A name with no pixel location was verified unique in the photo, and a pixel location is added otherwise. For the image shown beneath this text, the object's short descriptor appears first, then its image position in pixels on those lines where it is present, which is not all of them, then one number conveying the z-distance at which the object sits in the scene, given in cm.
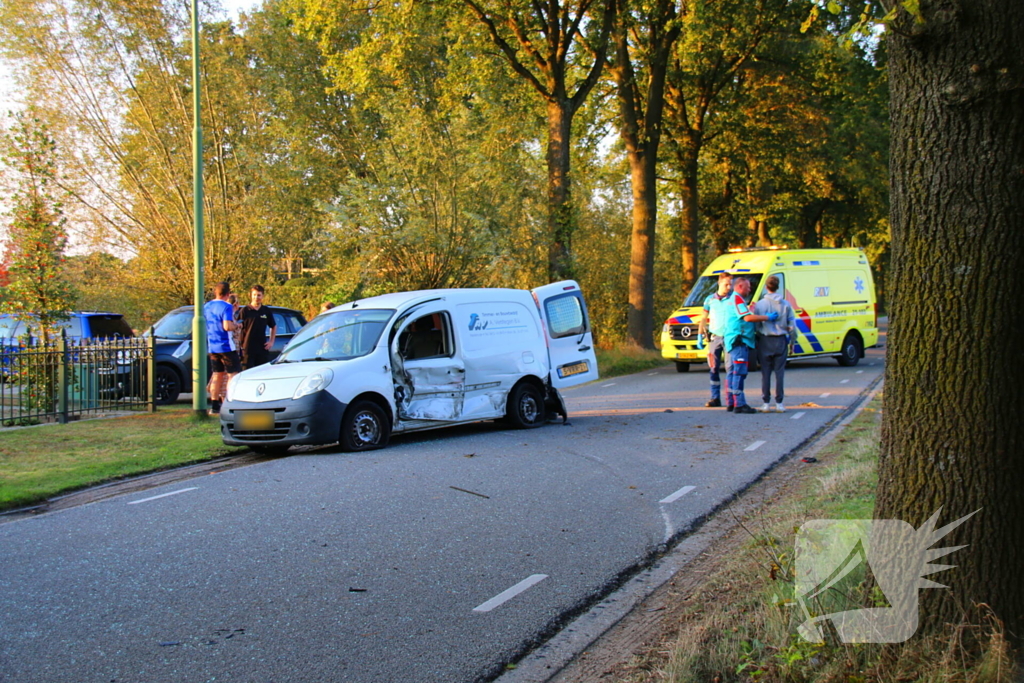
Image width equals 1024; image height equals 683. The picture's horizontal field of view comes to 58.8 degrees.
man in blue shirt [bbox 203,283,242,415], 1298
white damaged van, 962
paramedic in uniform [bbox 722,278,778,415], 1256
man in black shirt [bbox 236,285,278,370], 1342
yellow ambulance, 2016
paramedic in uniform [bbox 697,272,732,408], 1296
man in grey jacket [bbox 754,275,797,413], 1283
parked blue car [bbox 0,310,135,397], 1277
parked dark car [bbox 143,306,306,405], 1534
